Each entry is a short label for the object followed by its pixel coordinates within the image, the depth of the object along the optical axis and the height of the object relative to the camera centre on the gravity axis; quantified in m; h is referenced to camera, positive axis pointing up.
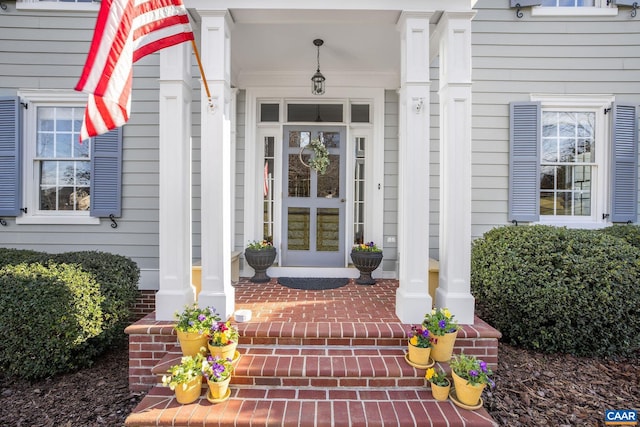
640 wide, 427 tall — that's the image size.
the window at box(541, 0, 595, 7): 4.23 +2.66
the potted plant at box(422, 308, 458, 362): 2.43 -0.89
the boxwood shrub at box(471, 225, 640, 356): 2.92 -0.71
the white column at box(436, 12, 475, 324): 2.78 +0.45
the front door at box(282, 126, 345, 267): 4.57 +0.18
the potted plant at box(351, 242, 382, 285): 4.03 -0.59
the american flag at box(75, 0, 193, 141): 1.87 +0.90
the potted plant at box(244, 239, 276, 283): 4.11 -0.58
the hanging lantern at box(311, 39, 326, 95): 3.91 +1.52
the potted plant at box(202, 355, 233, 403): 2.19 -1.09
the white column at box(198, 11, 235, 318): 2.74 +0.40
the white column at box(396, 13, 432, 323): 2.77 +0.39
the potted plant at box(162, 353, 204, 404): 2.13 -1.08
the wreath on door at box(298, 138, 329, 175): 4.48 +0.73
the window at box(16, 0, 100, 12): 3.96 +2.42
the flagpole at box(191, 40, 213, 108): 2.39 +1.00
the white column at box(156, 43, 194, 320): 2.76 +0.28
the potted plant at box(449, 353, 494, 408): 2.15 -1.08
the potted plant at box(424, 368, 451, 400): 2.23 -1.15
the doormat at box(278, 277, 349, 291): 3.90 -0.87
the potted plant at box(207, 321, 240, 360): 2.33 -0.92
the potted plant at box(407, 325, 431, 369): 2.38 -0.97
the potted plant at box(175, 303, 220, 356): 2.41 -0.86
